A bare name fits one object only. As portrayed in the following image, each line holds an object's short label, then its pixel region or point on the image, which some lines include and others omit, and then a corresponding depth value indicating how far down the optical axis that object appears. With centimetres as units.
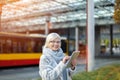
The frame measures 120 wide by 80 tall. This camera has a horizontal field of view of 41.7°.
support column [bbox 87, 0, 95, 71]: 758
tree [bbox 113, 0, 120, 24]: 701
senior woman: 164
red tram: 1141
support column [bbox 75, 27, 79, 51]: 2286
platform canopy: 1920
